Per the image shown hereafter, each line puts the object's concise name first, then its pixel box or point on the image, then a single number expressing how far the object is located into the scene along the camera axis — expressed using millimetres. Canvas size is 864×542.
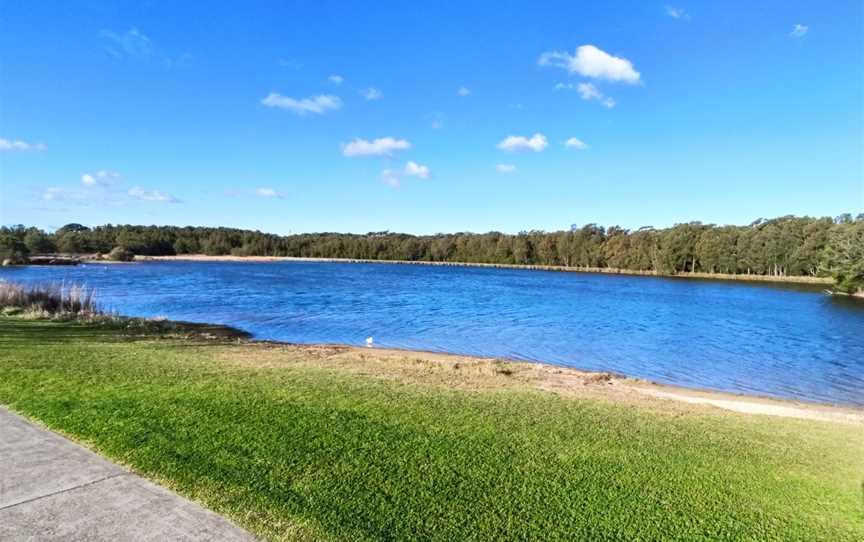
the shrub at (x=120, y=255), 109625
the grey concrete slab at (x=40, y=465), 3531
